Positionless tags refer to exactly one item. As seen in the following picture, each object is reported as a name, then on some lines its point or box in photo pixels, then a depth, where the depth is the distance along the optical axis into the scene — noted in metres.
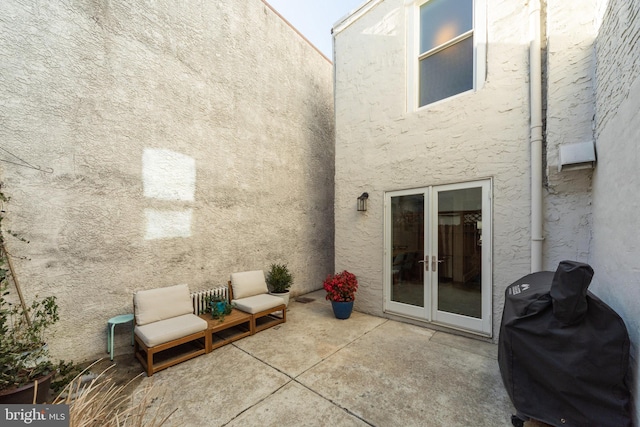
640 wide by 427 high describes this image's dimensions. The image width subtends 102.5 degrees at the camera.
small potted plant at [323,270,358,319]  4.61
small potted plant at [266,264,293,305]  5.22
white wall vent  2.79
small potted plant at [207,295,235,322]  3.88
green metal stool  3.23
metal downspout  3.27
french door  3.75
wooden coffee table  3.56
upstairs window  3.89
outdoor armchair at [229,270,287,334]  4.11
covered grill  1.80
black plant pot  2.02
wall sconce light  4.92
